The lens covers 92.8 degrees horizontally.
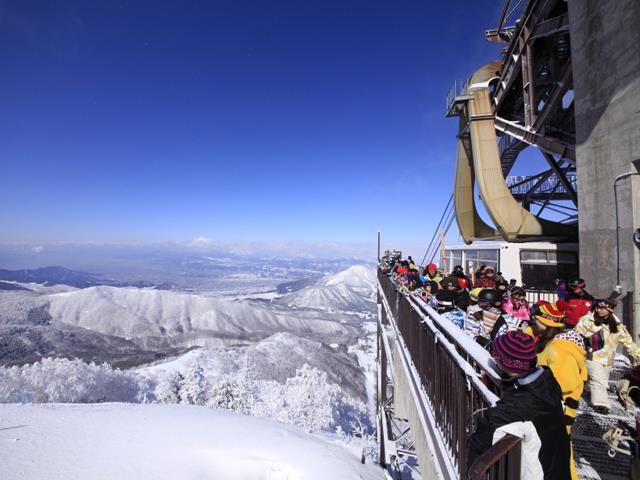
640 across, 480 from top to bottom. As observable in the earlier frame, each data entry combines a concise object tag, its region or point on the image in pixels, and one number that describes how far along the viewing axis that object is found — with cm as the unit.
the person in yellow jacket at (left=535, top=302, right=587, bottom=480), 314
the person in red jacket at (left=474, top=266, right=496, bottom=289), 648
